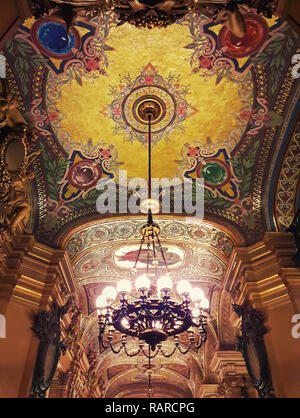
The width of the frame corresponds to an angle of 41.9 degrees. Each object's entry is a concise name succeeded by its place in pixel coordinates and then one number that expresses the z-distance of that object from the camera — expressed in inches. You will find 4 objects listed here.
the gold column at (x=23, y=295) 230.7
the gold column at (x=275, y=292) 231.6
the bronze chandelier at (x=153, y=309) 195.2
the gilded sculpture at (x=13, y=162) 226.4
